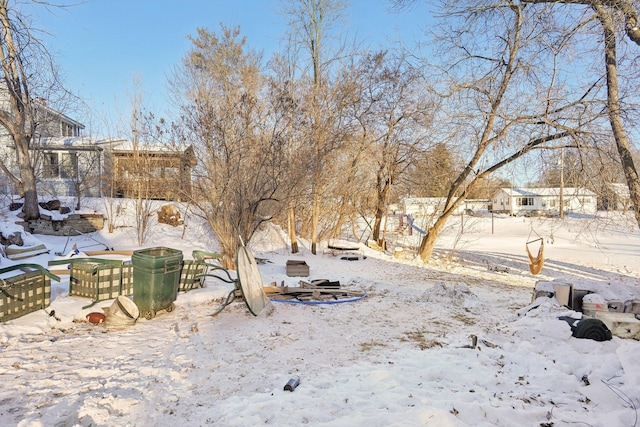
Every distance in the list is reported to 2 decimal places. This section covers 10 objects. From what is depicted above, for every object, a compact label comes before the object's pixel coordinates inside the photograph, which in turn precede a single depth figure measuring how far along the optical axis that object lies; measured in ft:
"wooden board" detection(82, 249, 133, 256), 29.57
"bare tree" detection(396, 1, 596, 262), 23.45
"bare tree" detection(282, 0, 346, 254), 39.50
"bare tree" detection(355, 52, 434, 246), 47.52
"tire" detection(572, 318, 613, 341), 13.91
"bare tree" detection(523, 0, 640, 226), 17.29
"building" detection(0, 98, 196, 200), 33.65
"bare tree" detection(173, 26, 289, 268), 27.43
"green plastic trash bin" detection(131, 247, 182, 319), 17.37
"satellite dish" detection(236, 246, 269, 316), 17.75
